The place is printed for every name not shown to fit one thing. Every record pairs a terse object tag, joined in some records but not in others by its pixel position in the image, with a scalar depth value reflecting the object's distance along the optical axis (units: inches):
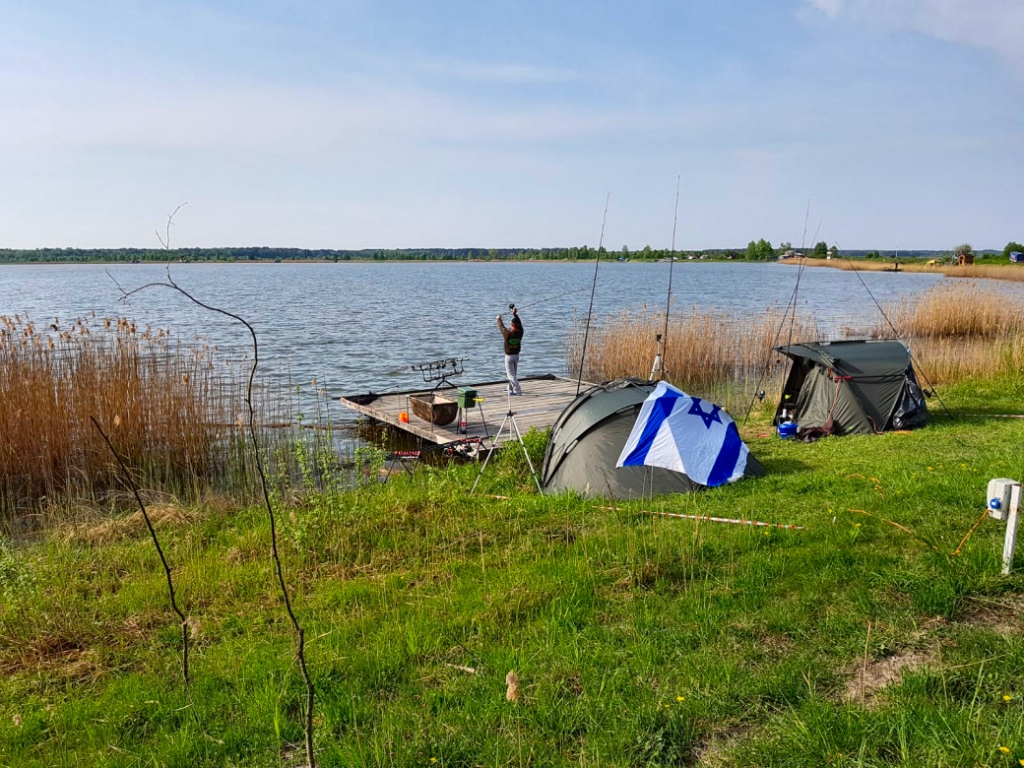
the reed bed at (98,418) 368.8
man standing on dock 540.4
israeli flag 313.3
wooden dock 486.3
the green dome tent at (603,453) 314.7
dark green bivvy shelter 425.1
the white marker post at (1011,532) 167.8
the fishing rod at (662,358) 541.6
